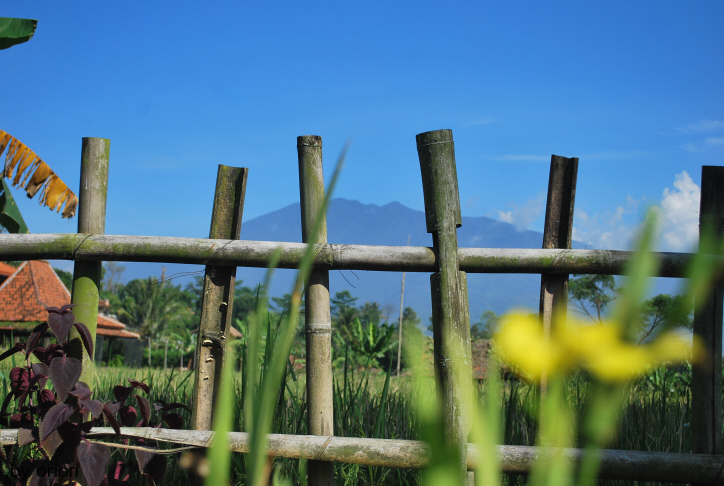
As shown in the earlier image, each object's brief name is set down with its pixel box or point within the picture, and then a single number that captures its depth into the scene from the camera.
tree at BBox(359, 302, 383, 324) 57.66
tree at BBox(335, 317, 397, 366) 15.06
